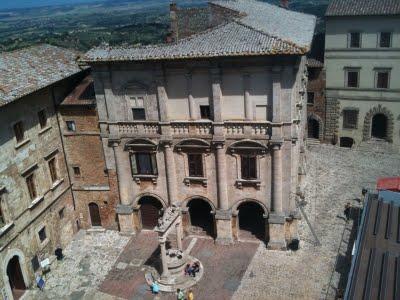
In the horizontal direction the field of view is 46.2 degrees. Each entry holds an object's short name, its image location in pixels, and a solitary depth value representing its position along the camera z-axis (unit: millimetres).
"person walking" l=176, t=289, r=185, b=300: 31672
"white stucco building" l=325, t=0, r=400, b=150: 50500
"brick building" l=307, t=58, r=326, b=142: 54250
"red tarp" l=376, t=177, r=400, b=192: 39594
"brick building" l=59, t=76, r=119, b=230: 37906
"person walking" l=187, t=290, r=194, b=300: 31578
